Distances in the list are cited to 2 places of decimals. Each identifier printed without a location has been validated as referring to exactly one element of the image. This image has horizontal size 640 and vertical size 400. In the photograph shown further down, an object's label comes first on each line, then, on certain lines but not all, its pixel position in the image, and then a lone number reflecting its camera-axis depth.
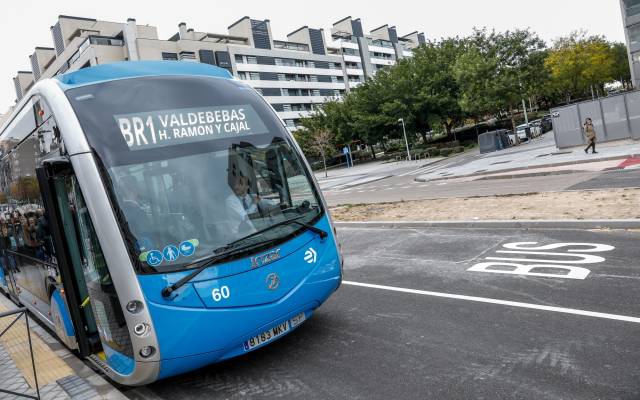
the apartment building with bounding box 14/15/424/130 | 68.62
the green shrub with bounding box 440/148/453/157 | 42.15
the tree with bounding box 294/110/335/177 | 54.91
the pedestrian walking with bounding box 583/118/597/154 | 21.69
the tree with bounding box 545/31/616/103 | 58.62
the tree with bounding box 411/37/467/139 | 46.38
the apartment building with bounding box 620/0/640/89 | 43.78
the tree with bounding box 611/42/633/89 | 69.56
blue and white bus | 4.42
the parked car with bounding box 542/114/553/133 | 46.57
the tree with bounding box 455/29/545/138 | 36.66
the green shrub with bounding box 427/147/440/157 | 43.62
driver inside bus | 4.87
